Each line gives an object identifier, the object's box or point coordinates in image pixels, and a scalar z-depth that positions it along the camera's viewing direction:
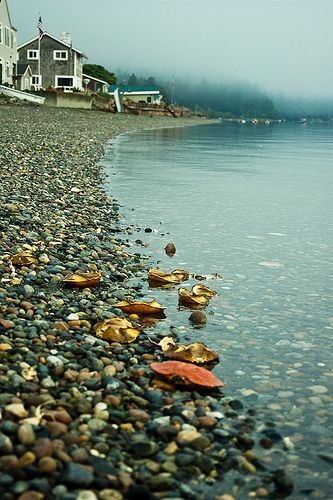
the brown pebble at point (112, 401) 3.46
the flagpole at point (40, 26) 55.35
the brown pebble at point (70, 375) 3.70
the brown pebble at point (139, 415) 3.35
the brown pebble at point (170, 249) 7.83
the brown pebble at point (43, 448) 2.80
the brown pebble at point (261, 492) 2.83
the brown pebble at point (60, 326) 4.57
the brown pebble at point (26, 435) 2.90
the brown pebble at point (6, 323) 4.40
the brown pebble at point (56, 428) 3.03
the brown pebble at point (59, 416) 3.16
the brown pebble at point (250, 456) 3.10
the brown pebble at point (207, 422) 3.38
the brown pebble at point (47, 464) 2.71
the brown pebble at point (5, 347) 3.99
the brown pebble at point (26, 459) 2.74
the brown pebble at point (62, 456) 2.79
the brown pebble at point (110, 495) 2.62
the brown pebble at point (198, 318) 5.29
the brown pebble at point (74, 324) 4.68
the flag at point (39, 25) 56.12
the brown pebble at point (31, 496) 2.51
